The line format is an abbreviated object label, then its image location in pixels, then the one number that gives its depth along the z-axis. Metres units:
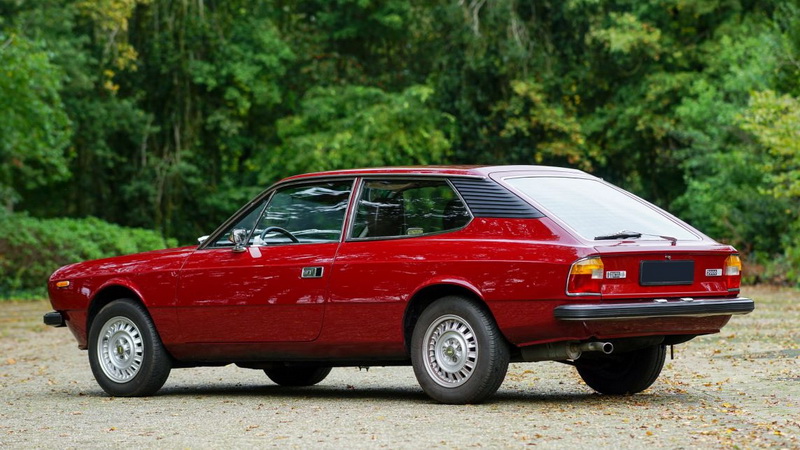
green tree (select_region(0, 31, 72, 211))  31.69
